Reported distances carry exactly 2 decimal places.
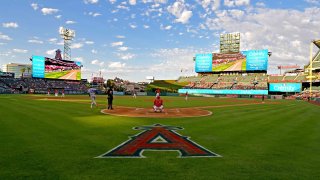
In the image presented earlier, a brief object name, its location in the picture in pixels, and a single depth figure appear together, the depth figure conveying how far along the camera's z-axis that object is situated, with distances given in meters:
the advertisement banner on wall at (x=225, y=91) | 74.96
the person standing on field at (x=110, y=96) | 21.63
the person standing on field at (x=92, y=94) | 25.23
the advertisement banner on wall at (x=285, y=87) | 74.12
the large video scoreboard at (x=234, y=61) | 75.20
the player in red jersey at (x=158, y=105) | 21.06
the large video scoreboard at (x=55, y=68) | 73.38
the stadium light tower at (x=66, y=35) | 93.62
